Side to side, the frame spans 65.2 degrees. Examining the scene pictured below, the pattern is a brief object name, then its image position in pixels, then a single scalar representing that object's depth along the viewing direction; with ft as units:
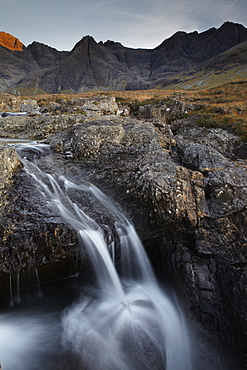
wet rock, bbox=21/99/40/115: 94.55
